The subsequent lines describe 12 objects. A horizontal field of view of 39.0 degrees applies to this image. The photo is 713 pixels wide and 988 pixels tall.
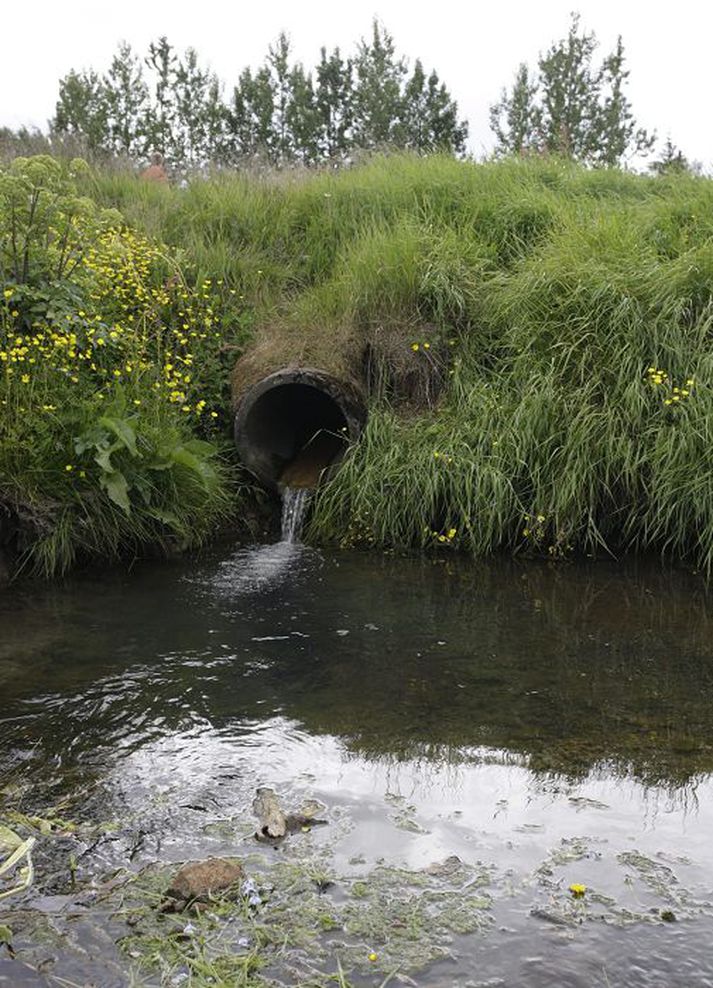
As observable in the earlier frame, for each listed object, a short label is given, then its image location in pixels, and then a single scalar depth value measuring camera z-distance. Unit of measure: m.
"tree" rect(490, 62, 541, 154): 21.88
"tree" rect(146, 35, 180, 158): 19.29
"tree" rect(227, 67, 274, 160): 22.16
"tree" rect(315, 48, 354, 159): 23.20
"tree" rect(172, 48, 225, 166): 20.30
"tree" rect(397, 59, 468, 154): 23.31
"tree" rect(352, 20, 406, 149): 22.88
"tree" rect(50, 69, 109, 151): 18.83
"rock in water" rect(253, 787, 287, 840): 3.13
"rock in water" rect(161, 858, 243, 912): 2.71
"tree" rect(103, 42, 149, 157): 19.16
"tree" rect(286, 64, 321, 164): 22.58
